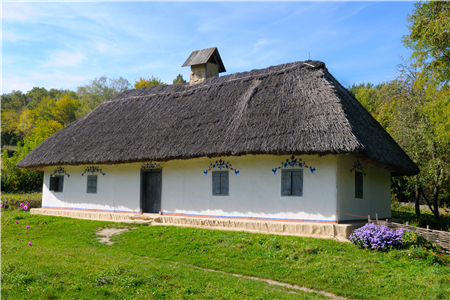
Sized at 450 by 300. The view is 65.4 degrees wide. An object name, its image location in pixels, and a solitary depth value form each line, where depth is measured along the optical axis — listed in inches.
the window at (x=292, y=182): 418.3
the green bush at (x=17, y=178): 885.8
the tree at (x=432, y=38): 434.6
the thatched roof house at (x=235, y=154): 405.7
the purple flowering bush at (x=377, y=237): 335.9
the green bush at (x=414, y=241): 330.6
